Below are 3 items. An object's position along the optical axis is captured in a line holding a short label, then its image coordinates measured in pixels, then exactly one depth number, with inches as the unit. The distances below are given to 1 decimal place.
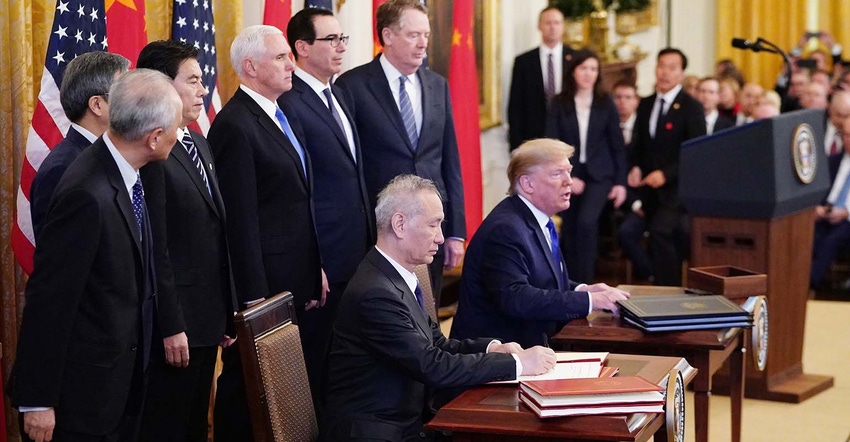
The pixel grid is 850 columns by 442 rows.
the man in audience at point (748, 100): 383.2
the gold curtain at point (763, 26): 499.5
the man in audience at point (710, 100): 346.0
